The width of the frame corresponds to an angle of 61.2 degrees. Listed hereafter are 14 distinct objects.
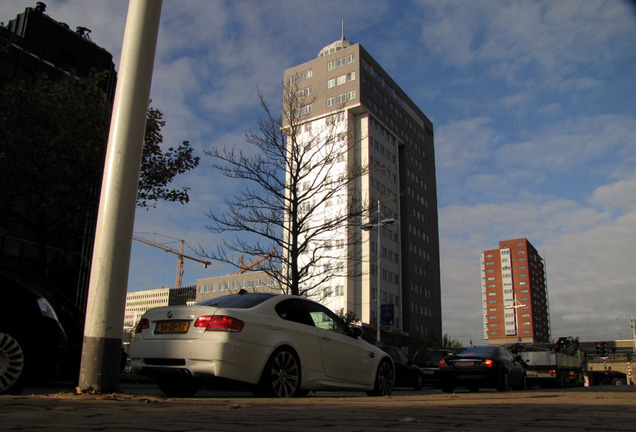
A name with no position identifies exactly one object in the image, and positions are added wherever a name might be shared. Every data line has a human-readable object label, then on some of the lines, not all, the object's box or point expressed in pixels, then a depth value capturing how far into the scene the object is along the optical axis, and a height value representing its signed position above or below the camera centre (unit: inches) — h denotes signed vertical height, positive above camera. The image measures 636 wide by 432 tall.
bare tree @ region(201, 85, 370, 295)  695.7 +211.3
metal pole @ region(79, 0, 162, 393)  228.5 +61.8
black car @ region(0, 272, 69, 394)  247.6 +4.8
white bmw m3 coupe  264.4 +3.2
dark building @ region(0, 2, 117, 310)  915.8 +479.7
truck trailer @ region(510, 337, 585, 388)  880.9 -9.2
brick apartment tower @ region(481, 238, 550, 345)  7475.4 +954.3
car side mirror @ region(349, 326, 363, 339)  354.6 +15.3
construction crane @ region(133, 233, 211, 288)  6003.9 +1127.2
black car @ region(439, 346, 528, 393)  547.8 -9.8
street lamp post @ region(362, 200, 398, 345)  753.1 +193.3
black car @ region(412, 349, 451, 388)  779.4 -6.4
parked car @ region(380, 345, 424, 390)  679.1 -17.1
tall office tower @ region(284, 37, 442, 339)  2910.9 +1068.9
